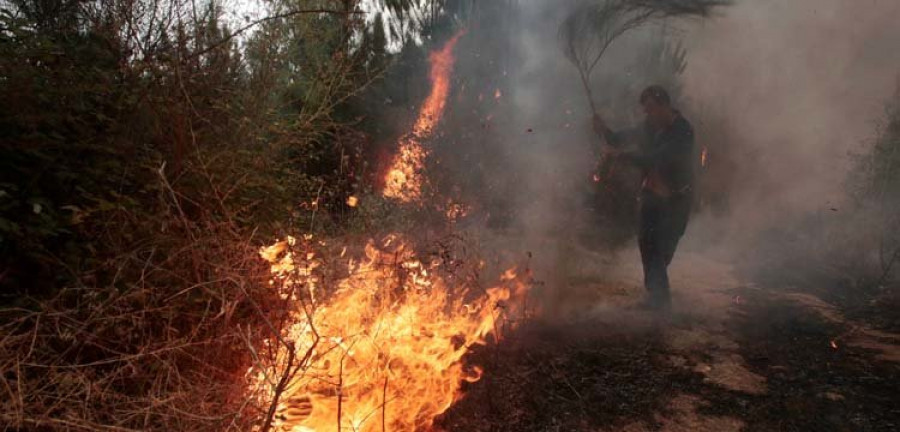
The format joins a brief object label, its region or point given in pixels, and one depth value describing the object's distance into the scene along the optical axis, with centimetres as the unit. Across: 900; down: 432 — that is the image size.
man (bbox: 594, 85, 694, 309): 474
